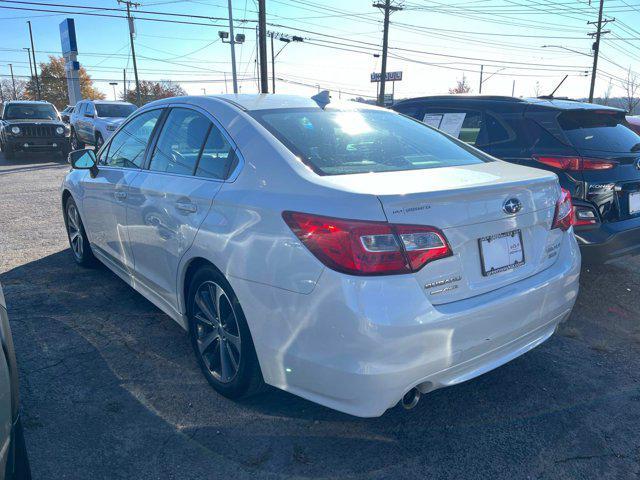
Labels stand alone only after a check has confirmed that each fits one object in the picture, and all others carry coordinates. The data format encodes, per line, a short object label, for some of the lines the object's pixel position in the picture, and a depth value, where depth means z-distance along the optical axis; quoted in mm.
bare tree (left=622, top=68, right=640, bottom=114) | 50834
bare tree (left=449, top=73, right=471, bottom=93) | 89125
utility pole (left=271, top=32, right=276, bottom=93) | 51431
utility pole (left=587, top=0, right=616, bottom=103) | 37034
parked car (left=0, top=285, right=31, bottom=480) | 1549
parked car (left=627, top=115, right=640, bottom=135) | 10127
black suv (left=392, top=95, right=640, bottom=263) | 3836
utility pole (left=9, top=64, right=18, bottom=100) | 76438
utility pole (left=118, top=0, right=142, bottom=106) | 37656
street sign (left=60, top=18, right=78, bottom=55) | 31766
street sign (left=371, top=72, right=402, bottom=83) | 42338
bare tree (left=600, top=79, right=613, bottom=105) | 64375
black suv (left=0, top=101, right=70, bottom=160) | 15547
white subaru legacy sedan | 1946
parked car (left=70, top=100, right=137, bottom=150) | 15523
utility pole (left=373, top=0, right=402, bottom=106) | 29642
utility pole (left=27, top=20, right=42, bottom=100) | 58000
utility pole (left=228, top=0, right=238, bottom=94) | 31094
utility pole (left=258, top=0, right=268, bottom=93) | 21844
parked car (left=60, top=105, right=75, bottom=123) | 26398
